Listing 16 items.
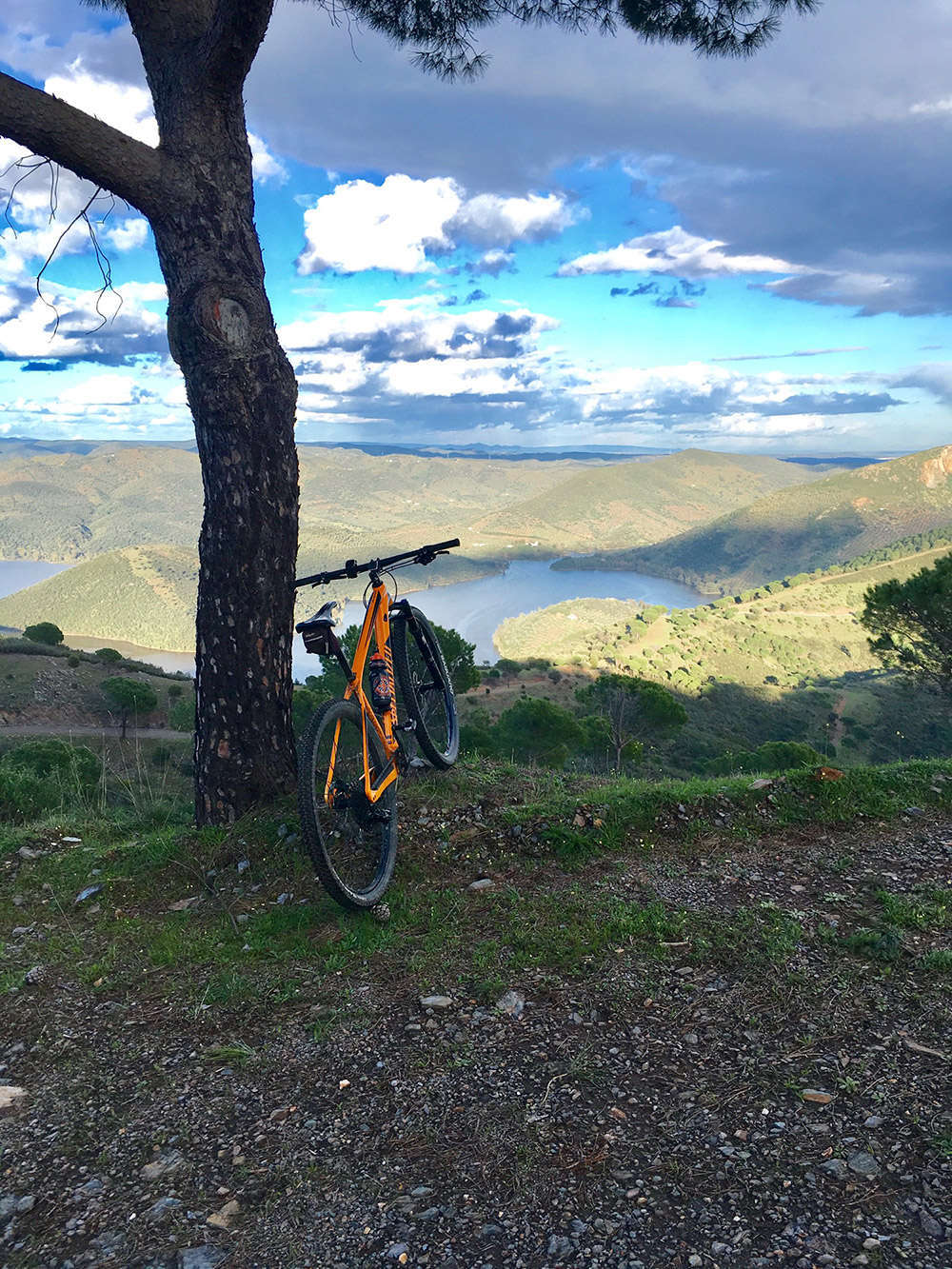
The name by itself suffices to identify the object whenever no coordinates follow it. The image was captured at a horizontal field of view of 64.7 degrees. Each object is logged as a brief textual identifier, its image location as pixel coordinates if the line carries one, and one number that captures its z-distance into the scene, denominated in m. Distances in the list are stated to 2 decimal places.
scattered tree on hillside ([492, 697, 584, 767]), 24.50
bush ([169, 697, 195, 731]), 39.16
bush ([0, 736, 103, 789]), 13.80
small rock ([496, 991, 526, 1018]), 3.21
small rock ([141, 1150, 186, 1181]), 2.47
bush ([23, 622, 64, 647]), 49.78
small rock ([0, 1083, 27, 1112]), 2.86
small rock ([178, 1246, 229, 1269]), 2.11
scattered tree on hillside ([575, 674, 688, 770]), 25.66
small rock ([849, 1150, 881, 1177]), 2.27
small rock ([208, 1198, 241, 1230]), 2.25
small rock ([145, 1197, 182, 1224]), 2.29
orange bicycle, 3.80
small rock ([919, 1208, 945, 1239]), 2.04
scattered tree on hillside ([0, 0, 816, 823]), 4.66
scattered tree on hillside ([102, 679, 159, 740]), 36.16
